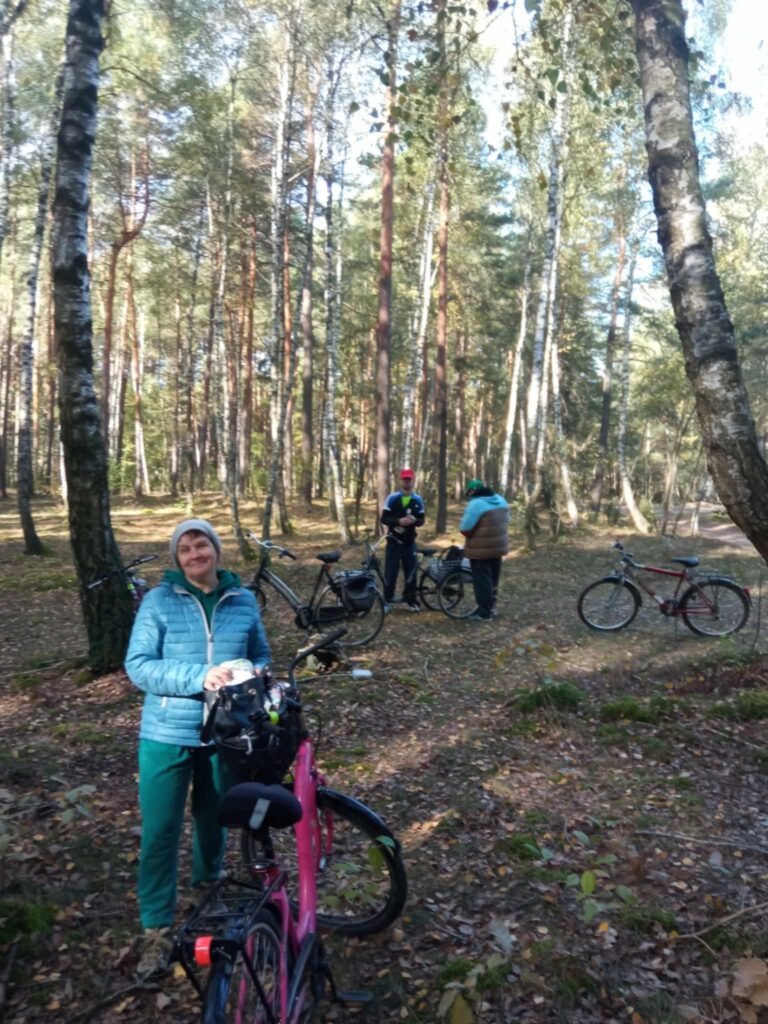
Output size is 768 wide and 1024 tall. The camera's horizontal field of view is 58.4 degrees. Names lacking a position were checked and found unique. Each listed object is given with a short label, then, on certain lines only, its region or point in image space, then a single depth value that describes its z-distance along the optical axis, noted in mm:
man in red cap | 9172
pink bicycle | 1853
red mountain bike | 8328
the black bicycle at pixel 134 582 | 5871
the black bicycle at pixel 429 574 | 9448
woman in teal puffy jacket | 2691
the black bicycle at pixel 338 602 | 8078
